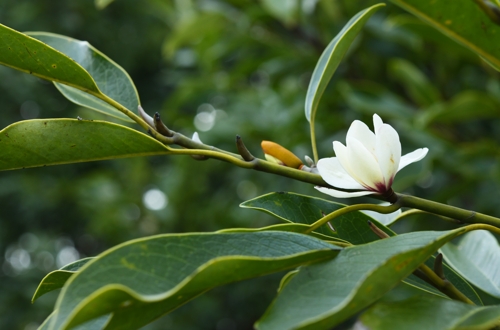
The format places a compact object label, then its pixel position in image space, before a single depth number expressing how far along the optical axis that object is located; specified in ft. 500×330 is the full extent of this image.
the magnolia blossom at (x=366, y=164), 2.85
